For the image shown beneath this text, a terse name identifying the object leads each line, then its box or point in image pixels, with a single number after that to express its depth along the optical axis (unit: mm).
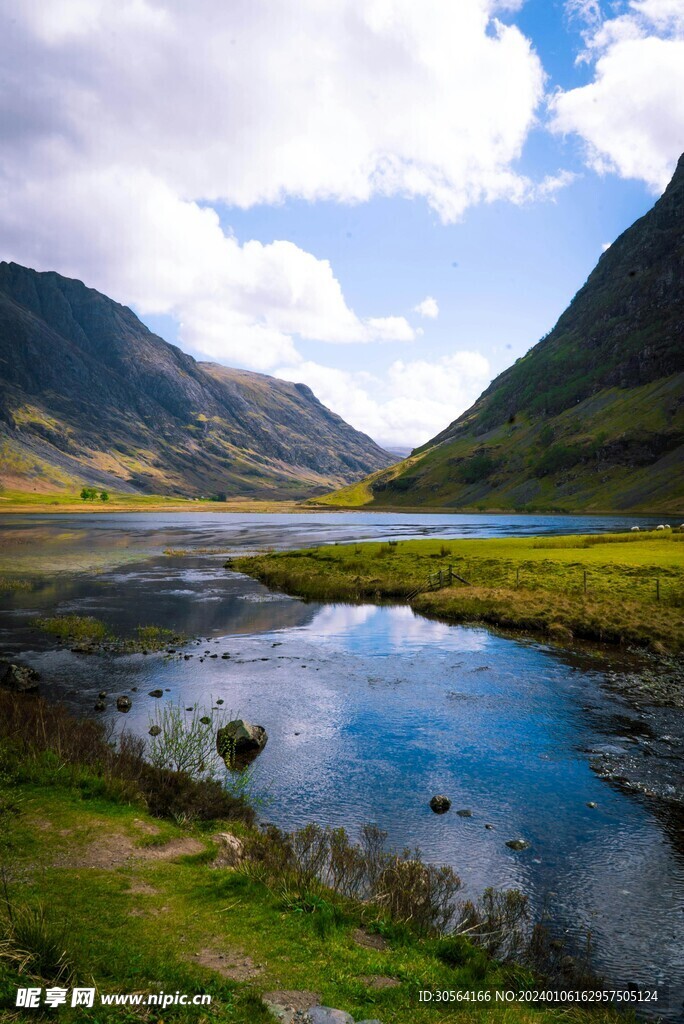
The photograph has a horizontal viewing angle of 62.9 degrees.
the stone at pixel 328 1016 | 8383
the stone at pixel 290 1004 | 8391
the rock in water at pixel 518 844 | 17047
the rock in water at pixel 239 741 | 22922
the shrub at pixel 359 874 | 12898
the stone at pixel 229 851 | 14258
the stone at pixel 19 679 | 29475
